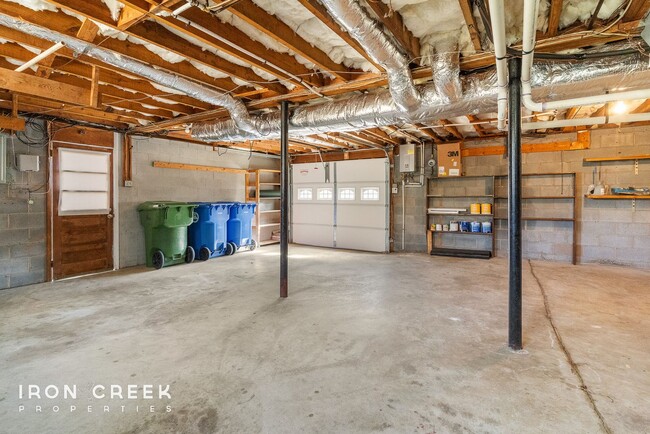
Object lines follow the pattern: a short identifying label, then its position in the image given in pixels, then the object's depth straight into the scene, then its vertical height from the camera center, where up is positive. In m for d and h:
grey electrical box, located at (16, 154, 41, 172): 4.16 +0.62
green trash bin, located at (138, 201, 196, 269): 5.11 -0.30
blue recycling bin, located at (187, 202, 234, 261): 5.77 -0.33
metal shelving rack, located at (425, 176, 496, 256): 6.14 +0.18
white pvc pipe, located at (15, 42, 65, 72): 2.46 +1.21
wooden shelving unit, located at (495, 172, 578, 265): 5.54 +0.16
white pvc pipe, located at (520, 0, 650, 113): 1.79 +0.86
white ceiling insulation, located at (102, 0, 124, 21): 2.11 +1.32
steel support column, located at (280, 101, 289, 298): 3.61 +0.11
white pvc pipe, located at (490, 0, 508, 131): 1.55 +0.96
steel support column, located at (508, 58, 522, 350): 2.39 +0.11
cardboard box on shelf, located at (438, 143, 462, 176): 6.18 +0.99
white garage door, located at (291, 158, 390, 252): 7.02 +0.18
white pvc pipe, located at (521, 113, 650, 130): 3.66 +1.05
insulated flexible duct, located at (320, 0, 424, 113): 1.81 +1.10
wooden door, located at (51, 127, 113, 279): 4.57 +0.03
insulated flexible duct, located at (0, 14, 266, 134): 2.17 +1.19
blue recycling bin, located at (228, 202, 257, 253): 6.46 -0.27
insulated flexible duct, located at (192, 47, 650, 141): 2.34 +1.00
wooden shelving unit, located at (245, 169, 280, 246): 7.25 +0.26
